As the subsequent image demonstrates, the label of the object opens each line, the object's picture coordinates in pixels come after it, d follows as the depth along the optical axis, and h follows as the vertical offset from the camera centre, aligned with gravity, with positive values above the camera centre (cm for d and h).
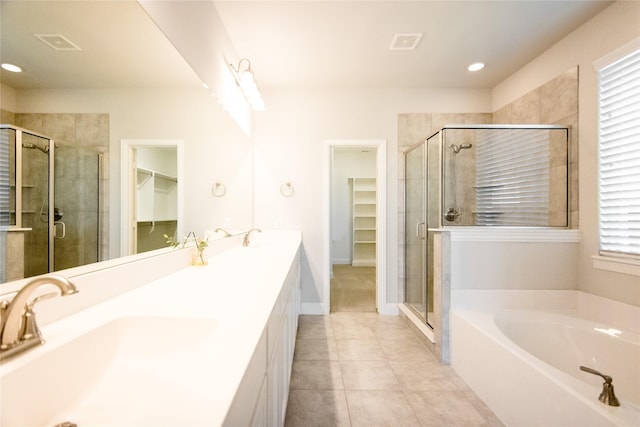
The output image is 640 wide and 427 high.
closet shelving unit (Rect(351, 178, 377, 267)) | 622 -10
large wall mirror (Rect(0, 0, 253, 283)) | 68 +34
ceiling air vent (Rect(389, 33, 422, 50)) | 229 +147
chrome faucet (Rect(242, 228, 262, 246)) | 269 -27
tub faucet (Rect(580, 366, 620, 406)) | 110 -73
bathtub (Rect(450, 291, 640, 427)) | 121 -82
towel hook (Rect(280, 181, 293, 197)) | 321 +26
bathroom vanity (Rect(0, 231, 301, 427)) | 49 -32
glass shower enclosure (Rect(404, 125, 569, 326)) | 238 +31
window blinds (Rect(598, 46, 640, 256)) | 181 +40
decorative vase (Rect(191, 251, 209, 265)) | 169 -29
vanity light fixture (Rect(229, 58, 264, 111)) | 234 +111
